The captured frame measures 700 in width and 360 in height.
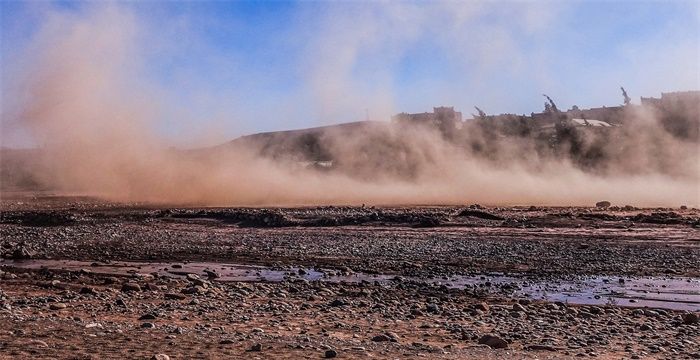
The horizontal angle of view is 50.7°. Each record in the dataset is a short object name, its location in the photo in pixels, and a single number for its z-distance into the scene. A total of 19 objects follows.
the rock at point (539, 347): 8.51
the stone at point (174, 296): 12.61
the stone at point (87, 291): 13.31
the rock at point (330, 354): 8.02
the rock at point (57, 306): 11.74
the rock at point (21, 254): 20.26
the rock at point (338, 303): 11.87
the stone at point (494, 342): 8.69
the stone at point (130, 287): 13.64
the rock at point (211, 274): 15.92
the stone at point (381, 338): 9.00
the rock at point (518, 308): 11.02
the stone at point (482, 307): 11.30
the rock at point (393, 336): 9.00
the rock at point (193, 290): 13.16
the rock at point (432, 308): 11.21
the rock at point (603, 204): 31.42
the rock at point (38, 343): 8.46
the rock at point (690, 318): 9.97
